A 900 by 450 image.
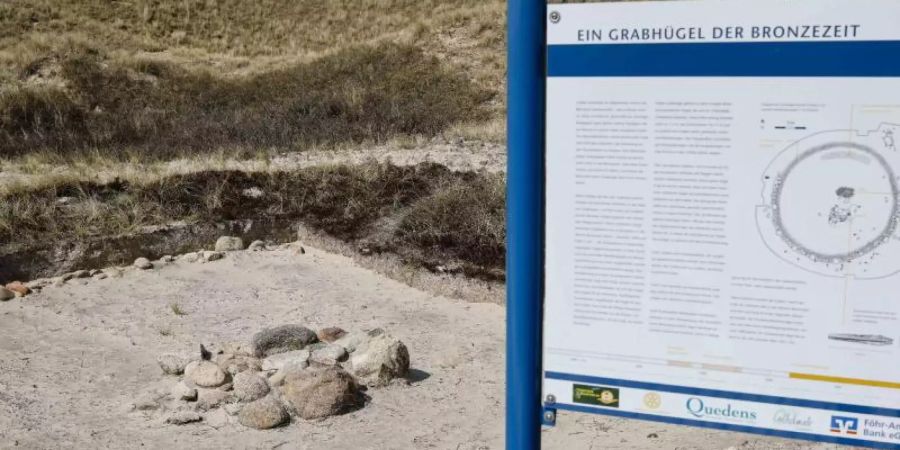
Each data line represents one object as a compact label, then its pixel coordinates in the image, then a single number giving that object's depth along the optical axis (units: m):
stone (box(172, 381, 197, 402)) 4.80
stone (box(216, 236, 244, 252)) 7.71
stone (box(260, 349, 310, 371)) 5.09
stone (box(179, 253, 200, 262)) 7.50
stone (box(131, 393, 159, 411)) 4.79
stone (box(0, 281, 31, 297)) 6.66
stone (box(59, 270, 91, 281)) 7.00
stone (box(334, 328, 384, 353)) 5.42
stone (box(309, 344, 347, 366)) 5.22
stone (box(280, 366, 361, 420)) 4.57
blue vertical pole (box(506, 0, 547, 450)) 2.54
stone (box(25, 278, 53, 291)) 6.86
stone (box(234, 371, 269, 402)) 4.73
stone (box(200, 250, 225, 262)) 7.47
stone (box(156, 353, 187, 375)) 5.19
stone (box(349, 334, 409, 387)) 4.96
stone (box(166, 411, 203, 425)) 4.59
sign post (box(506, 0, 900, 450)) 2.33
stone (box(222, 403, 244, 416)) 4.64
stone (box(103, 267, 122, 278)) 7.12
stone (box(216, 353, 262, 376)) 5.03
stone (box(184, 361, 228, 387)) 4.86
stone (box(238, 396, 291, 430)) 4.48
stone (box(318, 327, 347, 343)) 5.58
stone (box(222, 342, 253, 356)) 5.30
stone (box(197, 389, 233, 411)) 4.74
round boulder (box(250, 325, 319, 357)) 5.31
